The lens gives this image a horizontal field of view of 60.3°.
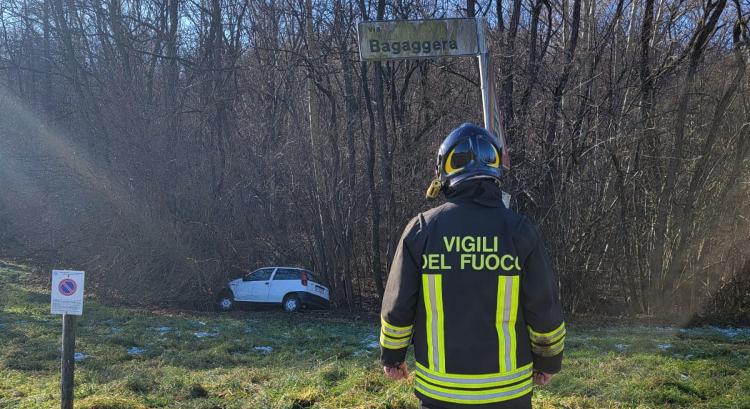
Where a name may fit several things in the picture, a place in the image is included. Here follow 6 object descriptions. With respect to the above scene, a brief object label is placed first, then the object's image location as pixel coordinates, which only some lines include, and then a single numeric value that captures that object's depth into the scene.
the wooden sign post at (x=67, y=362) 5.02
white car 16.62
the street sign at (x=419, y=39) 6.61
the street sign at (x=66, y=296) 5.07
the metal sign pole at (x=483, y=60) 6.27
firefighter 2.71
